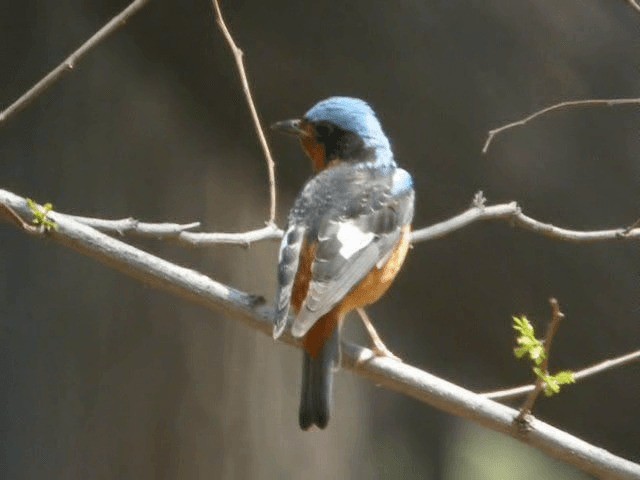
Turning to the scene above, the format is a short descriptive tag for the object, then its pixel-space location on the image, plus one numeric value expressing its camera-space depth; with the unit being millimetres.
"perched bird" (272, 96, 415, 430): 4633
